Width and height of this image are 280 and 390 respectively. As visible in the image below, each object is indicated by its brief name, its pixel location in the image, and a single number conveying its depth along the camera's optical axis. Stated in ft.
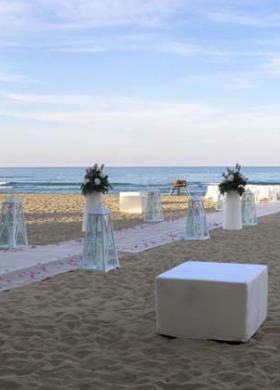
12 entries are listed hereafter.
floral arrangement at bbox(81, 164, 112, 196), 36.60
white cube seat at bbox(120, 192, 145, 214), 56.70
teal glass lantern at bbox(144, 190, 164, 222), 47.14
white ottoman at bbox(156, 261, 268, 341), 14.32
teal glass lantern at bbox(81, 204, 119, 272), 24.45
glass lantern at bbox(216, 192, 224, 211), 59.94
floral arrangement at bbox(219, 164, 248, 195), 41.04
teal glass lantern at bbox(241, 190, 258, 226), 44.83
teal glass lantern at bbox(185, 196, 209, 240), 35.37
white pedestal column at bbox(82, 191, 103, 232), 36.88
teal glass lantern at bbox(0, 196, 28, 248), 31.35
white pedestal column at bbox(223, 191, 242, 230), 41.11
